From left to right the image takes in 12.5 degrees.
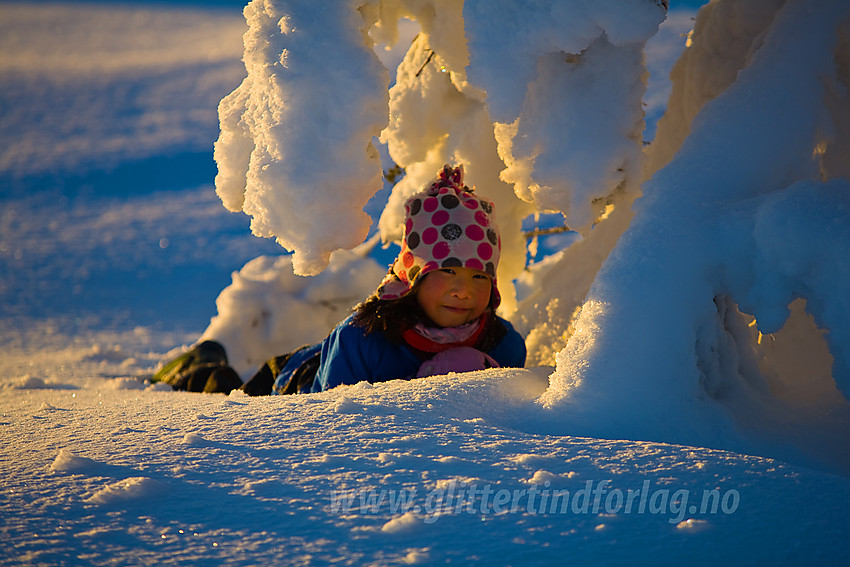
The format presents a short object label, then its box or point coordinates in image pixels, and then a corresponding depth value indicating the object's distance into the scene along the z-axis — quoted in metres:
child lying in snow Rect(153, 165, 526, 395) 7.09
